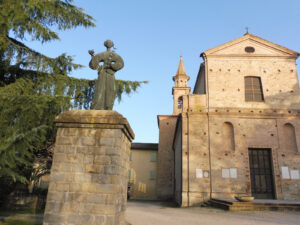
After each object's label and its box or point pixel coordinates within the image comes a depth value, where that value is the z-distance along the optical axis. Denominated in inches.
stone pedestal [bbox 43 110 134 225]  184.9
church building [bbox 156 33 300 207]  553.0
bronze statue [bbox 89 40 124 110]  227.2
